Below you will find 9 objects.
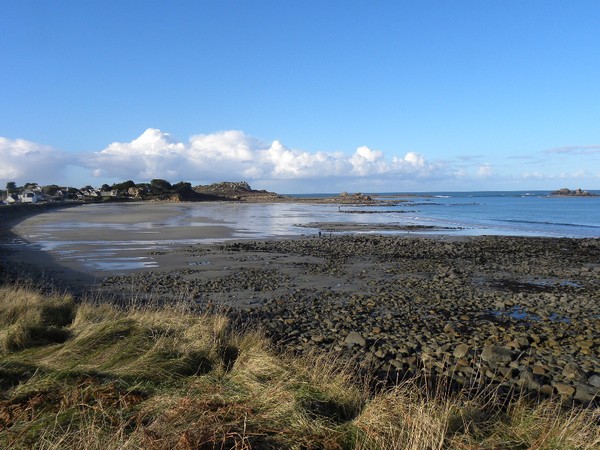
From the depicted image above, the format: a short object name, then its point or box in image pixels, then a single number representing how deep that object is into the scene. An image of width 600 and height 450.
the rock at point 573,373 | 7.18
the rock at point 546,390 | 6.72
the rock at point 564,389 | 6.68
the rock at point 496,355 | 7.82
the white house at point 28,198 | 91.88
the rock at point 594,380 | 6.98
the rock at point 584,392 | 6.56
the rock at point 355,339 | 8.71
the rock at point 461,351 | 8.03
